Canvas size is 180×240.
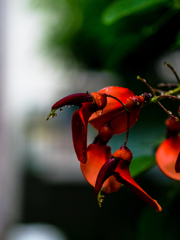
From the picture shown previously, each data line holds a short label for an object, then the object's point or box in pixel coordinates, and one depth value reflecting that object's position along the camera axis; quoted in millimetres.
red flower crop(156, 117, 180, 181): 440
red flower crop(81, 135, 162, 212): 402
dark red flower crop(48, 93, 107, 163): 409
